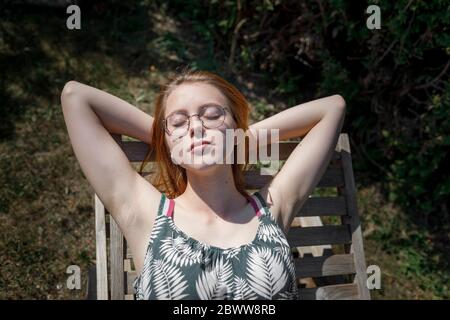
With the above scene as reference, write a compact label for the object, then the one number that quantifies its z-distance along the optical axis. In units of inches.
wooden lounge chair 108.4
